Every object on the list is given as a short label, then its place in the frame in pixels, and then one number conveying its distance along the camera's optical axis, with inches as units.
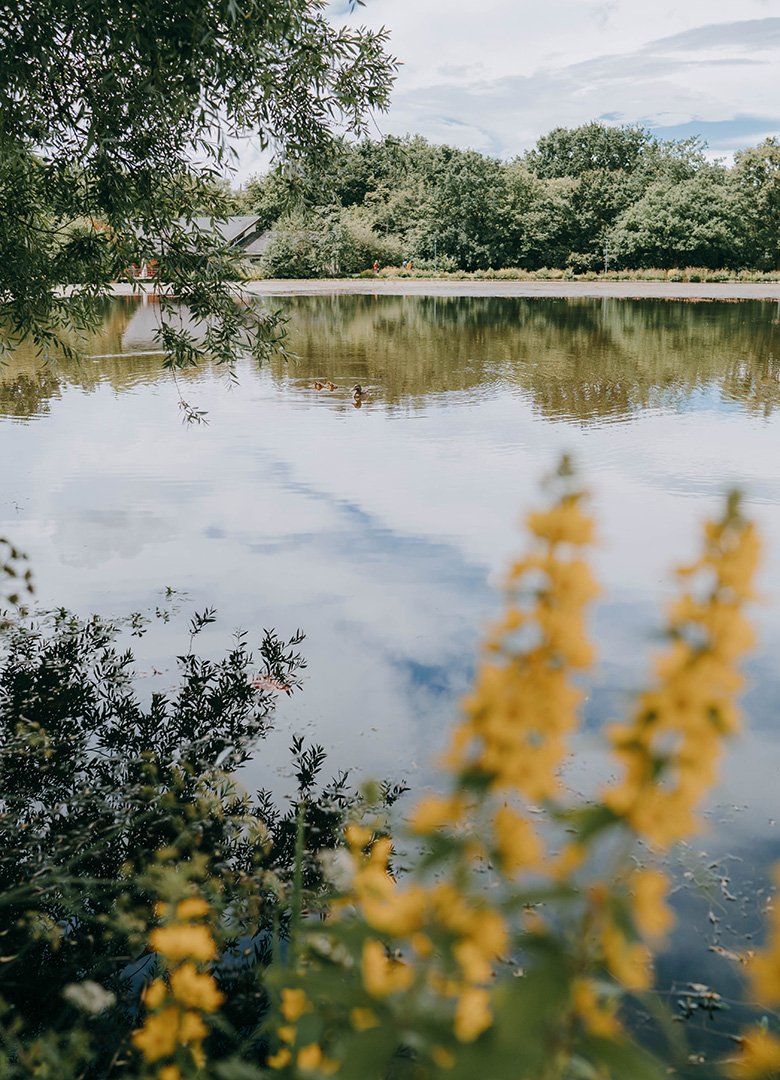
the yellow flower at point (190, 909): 87.6
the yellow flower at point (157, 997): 88.6
